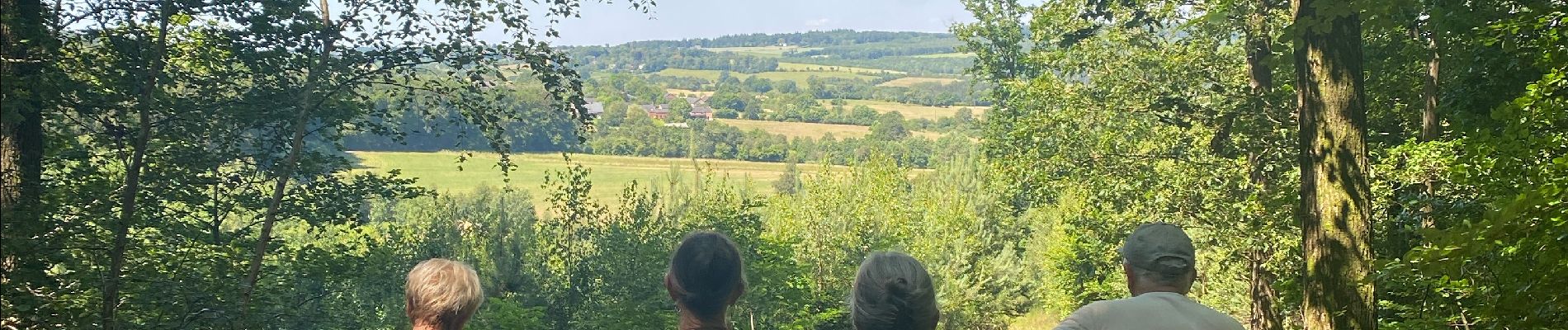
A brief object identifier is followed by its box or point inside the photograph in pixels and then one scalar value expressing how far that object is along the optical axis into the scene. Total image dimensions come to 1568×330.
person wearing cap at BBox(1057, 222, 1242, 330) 2.96
